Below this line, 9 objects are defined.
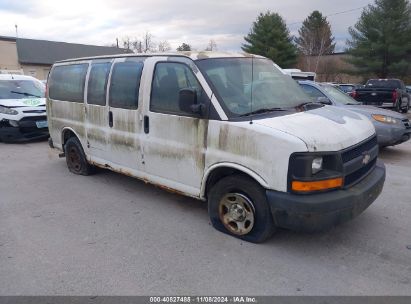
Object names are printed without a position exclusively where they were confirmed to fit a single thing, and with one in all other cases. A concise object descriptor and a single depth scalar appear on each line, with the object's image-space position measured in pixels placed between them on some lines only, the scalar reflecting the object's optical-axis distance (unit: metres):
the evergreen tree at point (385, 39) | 35.91
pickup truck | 15.20
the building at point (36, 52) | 39.03
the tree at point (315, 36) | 48.53
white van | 3.46
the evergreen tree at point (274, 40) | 40.03
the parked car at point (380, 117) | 7.58
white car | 9.73
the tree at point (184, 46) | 55.16
